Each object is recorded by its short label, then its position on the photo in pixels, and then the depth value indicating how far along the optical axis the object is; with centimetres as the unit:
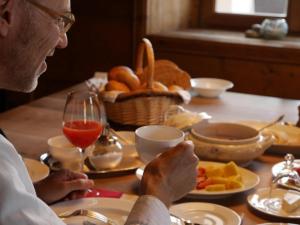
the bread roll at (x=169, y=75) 201
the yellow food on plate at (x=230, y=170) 149
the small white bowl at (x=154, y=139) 148
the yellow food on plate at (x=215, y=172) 149
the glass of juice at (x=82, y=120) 152
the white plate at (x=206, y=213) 133
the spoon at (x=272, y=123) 177
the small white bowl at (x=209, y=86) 210
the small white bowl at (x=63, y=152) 154
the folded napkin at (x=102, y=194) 143
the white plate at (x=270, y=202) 137
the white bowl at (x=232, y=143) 156
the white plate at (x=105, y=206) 135
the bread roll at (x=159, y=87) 184
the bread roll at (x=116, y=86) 185
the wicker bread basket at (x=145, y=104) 180
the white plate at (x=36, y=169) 148
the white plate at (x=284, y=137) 166
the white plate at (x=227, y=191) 142
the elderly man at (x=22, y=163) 108
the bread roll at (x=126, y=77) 187
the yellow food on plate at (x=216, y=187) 143
